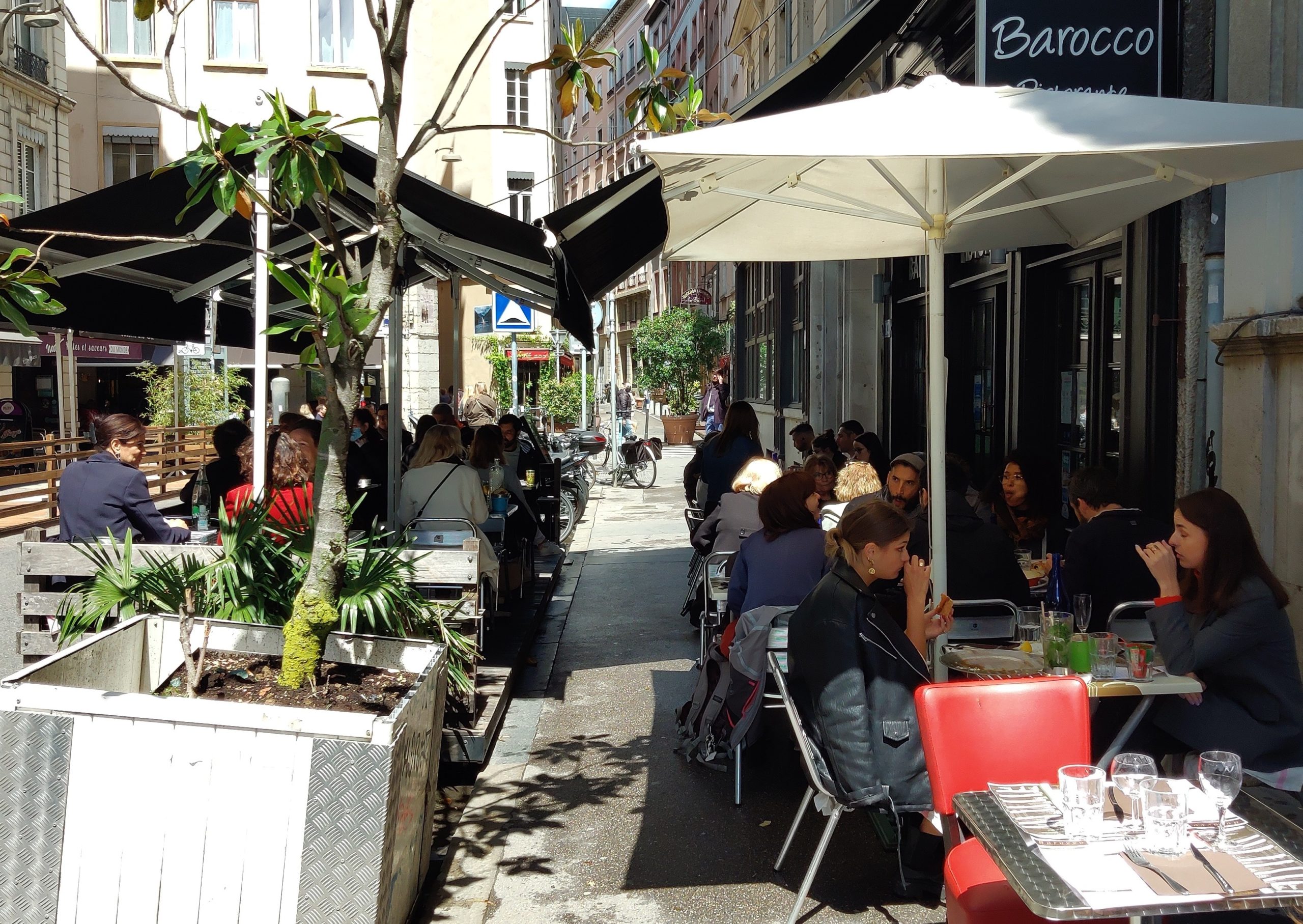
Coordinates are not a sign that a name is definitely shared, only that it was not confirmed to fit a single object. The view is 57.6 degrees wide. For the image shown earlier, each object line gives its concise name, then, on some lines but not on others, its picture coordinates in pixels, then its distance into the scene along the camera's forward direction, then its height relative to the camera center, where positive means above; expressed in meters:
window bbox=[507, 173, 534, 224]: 33.34 +6.69
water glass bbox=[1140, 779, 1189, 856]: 2.57 -0.86
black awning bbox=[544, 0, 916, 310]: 6.78 +1.36
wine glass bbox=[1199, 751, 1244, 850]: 2.71 -0.82
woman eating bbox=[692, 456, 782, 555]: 6.89 -0.54
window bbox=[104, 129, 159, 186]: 28.84 +6.56
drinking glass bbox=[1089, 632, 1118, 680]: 3.97 -0.79
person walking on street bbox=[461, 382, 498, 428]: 16.58 +0.18
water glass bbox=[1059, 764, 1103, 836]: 2.67 -0.87
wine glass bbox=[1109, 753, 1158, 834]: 2.67 -0.82
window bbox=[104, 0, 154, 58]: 26.59 +8.74
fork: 2.41 -0.94
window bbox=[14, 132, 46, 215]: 27.14 +5.97
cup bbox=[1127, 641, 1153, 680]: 3.89 -0.80
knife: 2.41 -0.94
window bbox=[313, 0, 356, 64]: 26.62 +8.80
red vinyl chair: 3.35 -0.90
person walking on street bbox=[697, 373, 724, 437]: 24.70 +0.32
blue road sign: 14.72 +1.32
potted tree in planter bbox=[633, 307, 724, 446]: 35.28 +2.12
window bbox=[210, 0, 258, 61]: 26.55 +8.78
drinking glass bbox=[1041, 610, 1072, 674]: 4.09 -0.76
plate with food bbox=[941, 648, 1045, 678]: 4.14 -0.86
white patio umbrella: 3.77 +1.01
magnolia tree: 3.36 +0.71
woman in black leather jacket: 3.85 -0.84
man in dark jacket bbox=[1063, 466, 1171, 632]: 5.07 -0.59
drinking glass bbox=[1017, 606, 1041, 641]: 4.55 -0.78
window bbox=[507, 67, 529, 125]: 34.97 +9.72
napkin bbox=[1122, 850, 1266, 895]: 2.41 -0.94
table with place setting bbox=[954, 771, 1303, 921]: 2.38 -0.94
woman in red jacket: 5.83 -0.32
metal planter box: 3.13 -1.03
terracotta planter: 33.50 -0.16
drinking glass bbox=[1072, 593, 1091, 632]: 4.39 -0.70
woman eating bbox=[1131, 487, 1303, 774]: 3.65 -0.70
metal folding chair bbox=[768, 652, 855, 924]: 3.78 -1.18
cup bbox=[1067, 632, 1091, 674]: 4.03 -0.79
